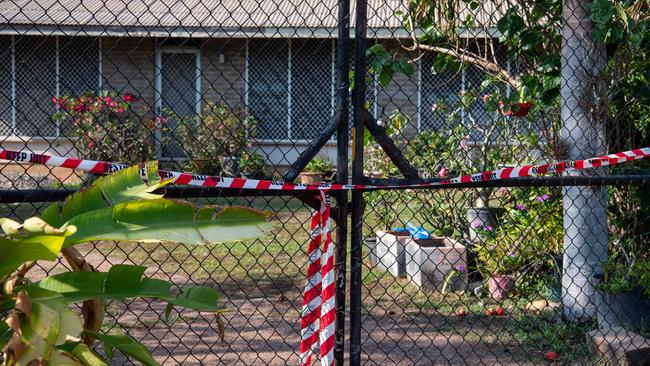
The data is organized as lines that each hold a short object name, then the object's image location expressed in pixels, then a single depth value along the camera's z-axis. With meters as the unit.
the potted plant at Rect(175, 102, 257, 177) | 11.03
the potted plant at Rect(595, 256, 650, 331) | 4.85
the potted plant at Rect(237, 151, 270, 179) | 10.03
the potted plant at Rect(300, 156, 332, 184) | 11.50
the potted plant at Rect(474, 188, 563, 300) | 6.20
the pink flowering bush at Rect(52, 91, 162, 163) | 10.95
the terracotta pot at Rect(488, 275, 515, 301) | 6.16
